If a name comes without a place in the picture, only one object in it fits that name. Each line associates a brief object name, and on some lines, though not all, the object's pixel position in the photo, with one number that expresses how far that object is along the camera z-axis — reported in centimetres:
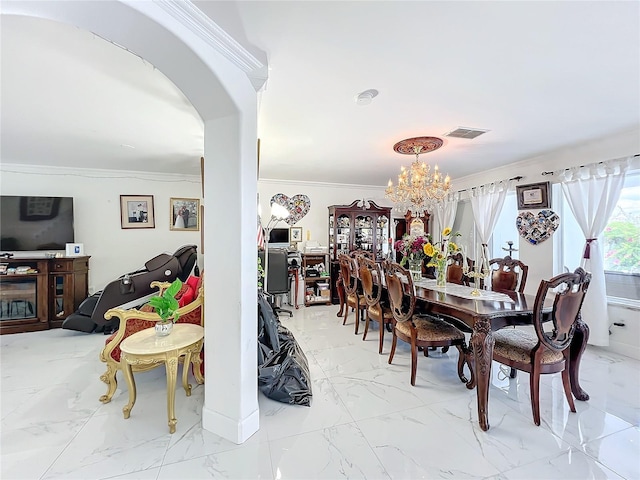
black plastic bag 209
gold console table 180
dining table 188
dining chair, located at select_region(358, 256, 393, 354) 299
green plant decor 194
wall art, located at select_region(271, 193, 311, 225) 533
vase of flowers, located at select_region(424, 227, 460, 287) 291
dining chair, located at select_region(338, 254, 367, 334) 365
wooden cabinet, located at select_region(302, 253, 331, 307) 510
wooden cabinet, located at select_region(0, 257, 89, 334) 369
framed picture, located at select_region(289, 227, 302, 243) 542
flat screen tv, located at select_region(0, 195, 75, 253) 387
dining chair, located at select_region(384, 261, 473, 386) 233
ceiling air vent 276
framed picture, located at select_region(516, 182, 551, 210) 365
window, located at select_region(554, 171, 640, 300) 302
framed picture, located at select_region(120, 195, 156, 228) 457
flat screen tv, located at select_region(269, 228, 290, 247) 506
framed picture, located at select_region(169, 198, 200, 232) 487
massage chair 335
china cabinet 540
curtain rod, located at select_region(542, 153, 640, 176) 283
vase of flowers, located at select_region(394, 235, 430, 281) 315
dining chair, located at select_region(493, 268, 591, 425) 181
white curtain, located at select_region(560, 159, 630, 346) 301
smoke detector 206
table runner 243
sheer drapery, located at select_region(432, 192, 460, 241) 520
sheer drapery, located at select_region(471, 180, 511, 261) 426
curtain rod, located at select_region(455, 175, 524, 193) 398
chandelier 314
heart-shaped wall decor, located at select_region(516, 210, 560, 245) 365
